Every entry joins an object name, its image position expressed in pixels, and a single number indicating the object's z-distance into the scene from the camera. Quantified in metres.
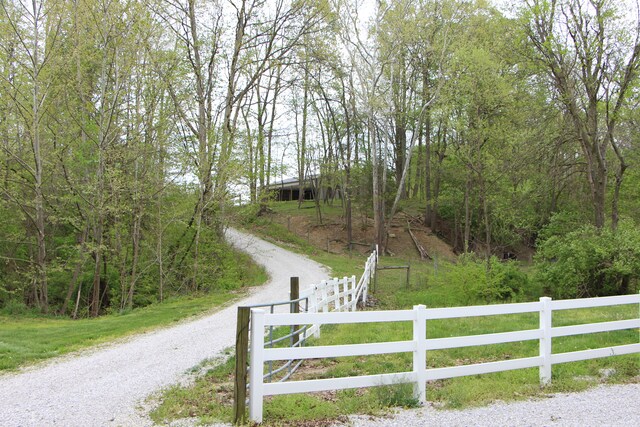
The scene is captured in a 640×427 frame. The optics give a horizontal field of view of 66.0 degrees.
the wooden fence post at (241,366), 4.36
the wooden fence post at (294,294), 7.18
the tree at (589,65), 16.44
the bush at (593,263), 14.79
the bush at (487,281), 16.30
